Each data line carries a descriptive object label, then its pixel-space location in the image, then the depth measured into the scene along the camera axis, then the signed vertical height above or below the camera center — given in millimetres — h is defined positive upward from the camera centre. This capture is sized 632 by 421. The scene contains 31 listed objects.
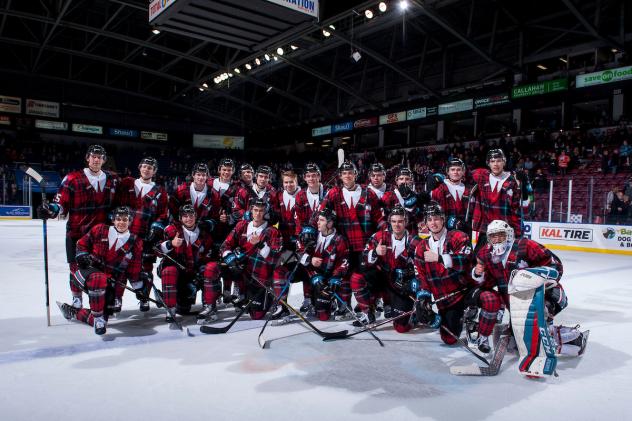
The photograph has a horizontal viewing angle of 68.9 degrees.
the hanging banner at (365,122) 24641 +3888
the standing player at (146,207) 4371 -157
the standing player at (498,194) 4286 +13
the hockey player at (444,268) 3420 -555
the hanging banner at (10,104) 24742 +4631
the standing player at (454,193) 4508 +19
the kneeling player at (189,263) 4109 -662
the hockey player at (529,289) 2660 -596
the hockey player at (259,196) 4711 -38
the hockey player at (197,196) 4809 -42
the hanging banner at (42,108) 25602 +4639
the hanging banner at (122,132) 27919 +3620
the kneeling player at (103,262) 3666 -604
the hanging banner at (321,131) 27406 +3774
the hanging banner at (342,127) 25928 +3833
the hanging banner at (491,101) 18781 +3956
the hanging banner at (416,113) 22062 +3939
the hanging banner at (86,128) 26828 +3655
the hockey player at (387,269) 3961 -658
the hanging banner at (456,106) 20086 +3962
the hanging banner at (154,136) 29136 +3559
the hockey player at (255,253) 4191 -554
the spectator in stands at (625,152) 12875 +1308
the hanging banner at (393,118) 23119 +3931
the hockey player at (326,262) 4164 -636
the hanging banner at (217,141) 30938 +3455
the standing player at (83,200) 4070 -83
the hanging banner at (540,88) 16861 +4107
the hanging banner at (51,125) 25797 +3713
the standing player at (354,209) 4492 -153
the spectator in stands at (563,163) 13867 +1025
